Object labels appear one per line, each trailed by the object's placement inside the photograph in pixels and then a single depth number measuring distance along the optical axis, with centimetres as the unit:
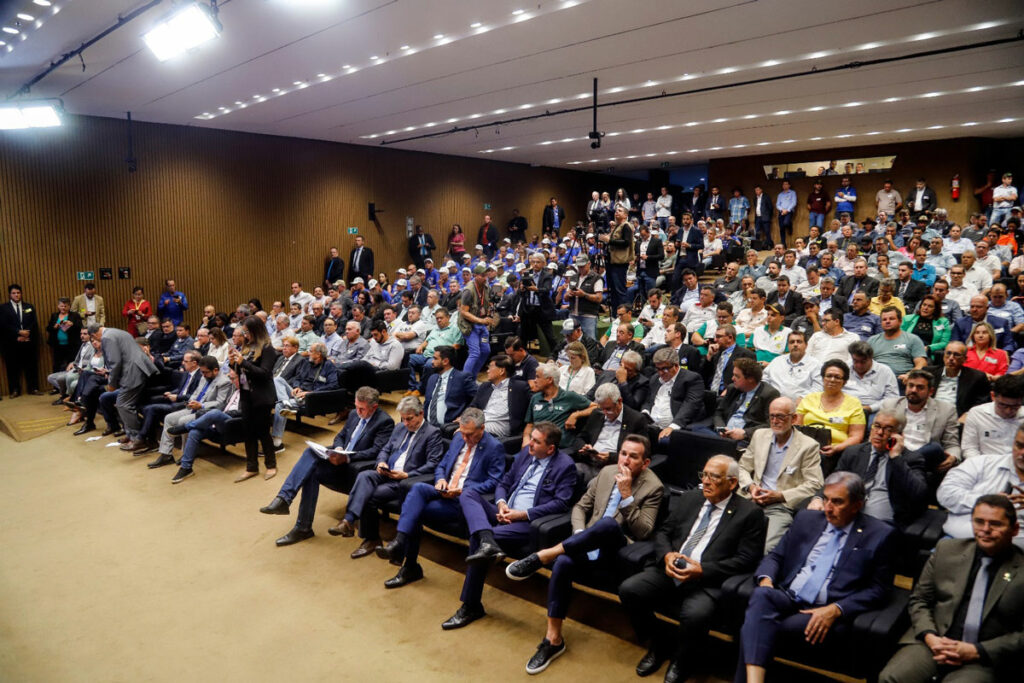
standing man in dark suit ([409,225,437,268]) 1402
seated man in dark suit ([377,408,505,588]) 367
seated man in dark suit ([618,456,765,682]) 269
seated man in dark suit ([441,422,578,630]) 327
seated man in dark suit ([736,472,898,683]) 245
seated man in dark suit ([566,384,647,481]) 405
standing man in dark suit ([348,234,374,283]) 1273
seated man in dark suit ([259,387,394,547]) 429
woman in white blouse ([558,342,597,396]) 518
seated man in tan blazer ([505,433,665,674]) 294
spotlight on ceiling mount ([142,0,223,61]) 495
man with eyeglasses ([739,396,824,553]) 315
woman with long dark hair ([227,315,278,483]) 525
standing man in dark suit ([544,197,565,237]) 1666
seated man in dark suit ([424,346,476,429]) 525
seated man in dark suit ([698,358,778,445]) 415
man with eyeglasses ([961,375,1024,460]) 322
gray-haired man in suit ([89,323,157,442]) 626
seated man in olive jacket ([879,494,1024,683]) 216
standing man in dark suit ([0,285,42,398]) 873
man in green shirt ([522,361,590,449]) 449
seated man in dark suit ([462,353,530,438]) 475
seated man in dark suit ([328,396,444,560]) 401
